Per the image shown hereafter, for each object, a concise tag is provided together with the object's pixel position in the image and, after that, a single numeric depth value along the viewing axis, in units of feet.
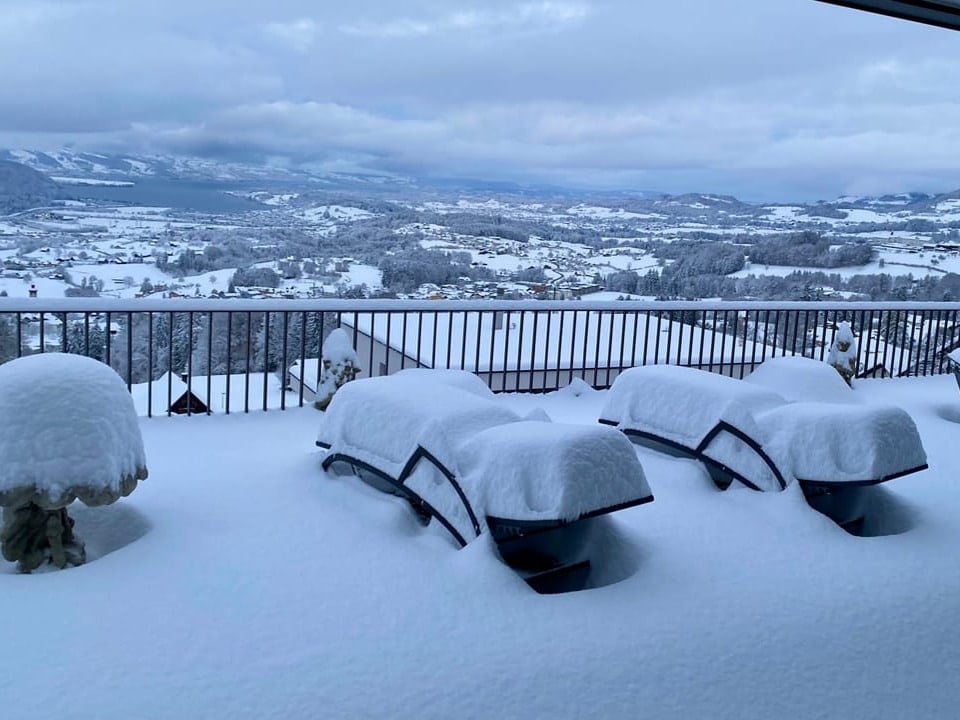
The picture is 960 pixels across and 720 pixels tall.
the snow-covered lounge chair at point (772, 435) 13.62
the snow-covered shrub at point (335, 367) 20.53
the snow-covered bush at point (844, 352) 26.58
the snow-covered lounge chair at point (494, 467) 10.80
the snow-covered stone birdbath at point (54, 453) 10.21
